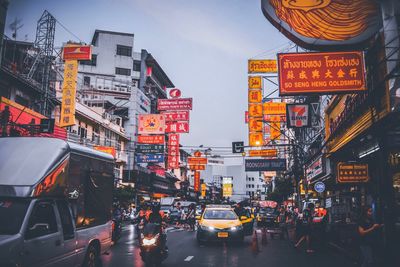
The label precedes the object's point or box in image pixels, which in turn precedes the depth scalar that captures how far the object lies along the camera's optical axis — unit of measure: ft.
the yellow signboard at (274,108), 88.84
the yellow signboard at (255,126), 93.04
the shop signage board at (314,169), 69.67
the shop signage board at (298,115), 64.59
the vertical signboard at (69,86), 84.33
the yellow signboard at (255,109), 89.97
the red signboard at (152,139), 112.16
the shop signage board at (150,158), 108.88
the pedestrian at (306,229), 45.78
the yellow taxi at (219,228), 48.14
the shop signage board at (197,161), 133.26
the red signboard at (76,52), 85.10
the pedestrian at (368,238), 26.09
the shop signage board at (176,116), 122.01
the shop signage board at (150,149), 107.76
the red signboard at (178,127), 123.95
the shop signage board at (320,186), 66.49
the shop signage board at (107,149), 107.76
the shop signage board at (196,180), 248.15
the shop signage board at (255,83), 90.68
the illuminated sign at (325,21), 41.42
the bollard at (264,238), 53.11
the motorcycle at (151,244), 30.63
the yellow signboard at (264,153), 101.76
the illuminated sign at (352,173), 46.61
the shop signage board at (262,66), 87.53
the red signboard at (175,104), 122.31
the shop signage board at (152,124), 113.60
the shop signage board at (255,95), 90.37
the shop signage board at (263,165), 94.99
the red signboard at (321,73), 38.11
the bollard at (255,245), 43.89
